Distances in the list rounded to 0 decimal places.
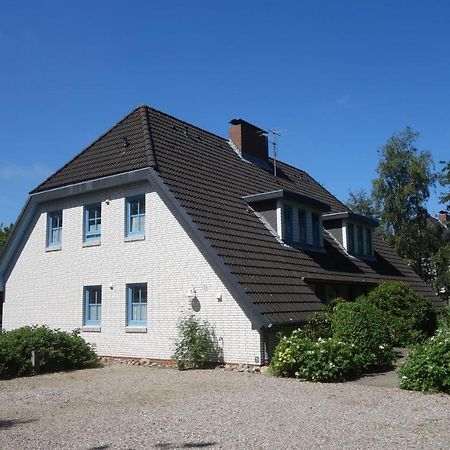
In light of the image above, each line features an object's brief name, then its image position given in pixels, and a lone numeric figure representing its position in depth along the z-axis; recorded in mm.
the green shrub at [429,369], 10992
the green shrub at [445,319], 13422
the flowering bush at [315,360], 12750
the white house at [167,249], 15680
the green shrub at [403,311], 18656
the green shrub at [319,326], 15344
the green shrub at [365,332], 14070
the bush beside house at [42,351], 14672
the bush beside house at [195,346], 15398
